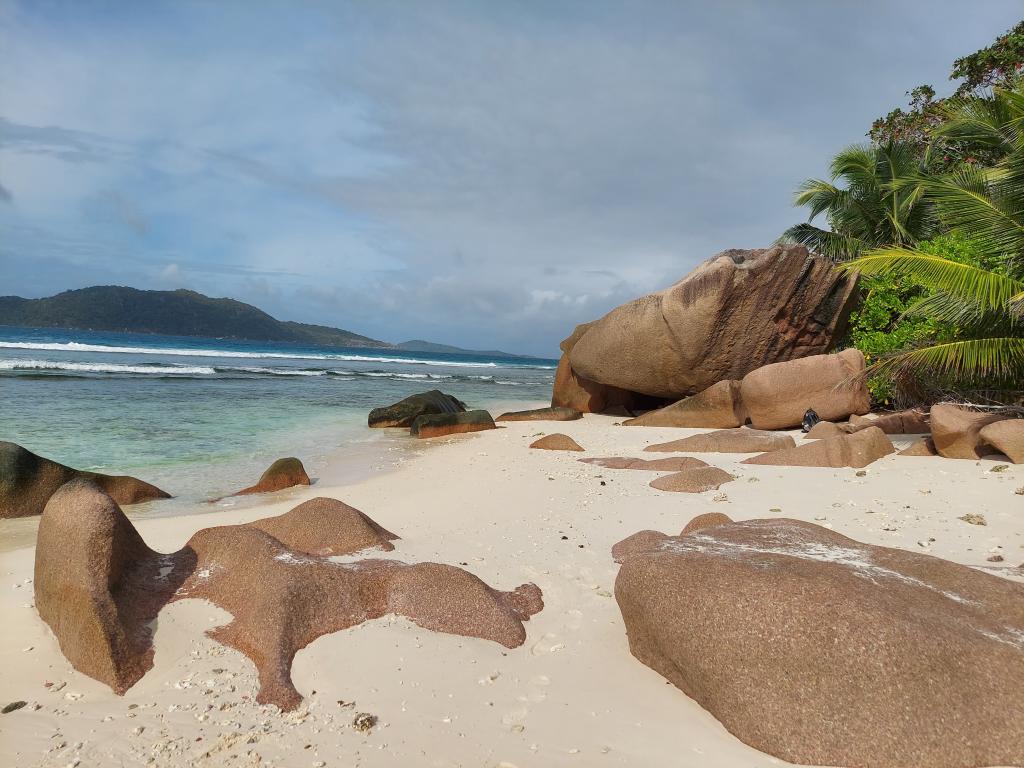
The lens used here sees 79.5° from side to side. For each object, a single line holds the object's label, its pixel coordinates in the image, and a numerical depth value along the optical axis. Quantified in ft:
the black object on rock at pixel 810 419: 36.01
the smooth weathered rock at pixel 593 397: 55.47
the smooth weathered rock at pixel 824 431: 30.89
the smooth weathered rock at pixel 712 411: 41.81
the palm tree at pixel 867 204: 71.10
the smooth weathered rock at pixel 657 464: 26.13
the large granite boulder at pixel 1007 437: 23.12
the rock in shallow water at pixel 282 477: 26.12
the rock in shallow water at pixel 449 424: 44.65
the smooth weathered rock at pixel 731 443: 29.37
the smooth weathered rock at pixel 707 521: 16.31
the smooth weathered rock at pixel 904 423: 33.47
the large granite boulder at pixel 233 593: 9.14
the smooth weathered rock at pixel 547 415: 50.21
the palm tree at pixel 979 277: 28.04
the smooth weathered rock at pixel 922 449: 26.43
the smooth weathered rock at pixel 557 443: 34.17
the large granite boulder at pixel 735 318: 43.37
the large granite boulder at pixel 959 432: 24.97
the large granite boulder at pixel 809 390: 37.40
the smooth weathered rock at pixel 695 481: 22.15
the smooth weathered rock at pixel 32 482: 21.29
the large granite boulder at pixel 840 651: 7.47
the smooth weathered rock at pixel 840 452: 25.02
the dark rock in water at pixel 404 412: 49.19
